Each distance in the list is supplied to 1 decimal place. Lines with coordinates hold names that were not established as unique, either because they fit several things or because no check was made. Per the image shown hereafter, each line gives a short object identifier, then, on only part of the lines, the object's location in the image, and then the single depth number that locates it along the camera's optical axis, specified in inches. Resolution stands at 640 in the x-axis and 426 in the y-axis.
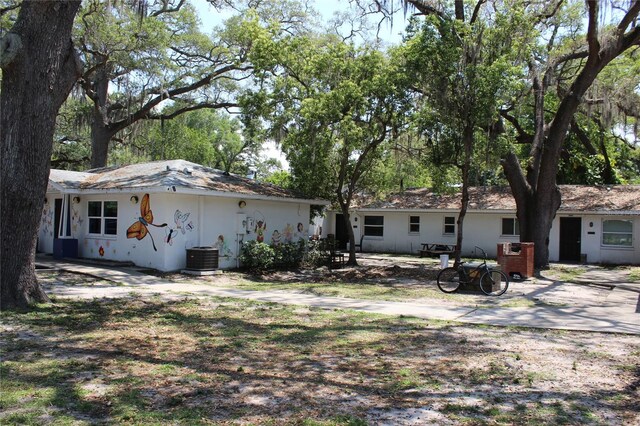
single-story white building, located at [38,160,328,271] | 635.5
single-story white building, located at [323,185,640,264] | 972.6
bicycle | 522.9
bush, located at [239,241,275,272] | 697.6
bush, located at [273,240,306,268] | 746.6
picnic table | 1090.7
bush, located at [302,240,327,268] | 812.0
